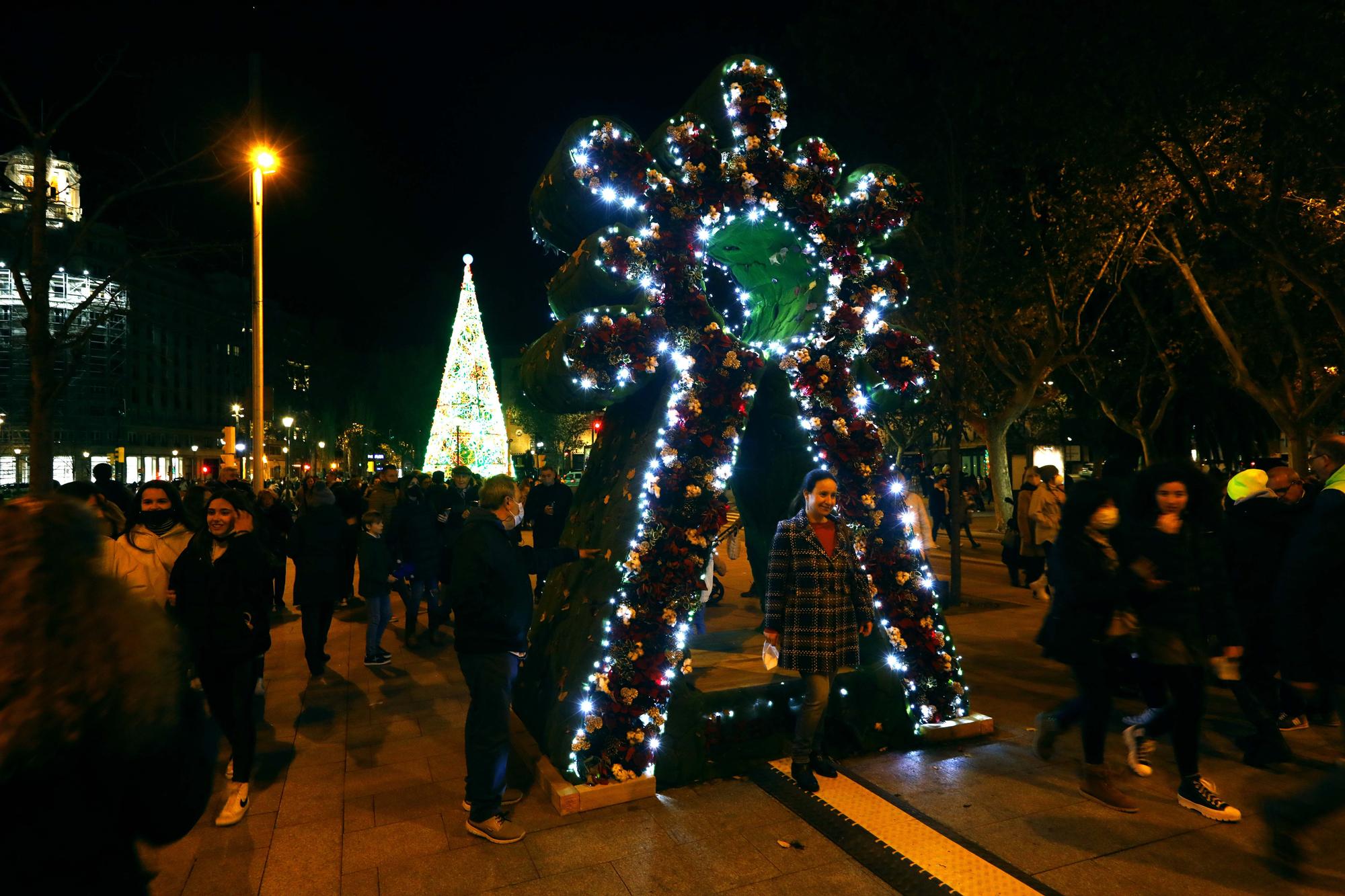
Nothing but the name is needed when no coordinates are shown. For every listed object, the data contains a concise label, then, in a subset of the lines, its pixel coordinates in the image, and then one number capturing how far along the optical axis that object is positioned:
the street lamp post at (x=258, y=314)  12.27
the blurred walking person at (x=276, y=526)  8.56
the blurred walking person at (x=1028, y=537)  10.50
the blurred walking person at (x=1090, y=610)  4.25
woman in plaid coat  4.43
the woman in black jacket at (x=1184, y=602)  4.13
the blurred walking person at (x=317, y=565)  7.57
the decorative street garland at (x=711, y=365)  4.74
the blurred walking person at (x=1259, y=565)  5.30
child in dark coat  8.23
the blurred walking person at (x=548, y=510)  9.67
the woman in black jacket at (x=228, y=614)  4.38
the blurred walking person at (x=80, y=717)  1.47
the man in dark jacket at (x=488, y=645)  4.22
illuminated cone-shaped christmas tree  26.31
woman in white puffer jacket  5.25
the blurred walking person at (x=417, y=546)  8.91
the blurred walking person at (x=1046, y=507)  9.79
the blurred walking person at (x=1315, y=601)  3.64
